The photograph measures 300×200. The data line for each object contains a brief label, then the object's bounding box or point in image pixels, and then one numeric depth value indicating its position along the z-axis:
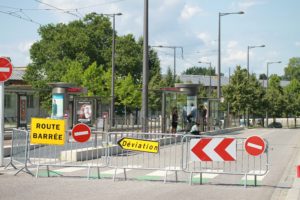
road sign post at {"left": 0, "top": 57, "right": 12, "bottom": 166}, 15.38
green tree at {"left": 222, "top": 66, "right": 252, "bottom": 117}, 65.06
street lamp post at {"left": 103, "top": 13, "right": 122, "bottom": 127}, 42.59
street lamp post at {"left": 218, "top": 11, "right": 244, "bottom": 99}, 44.34
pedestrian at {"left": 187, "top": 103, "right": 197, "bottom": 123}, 31.09
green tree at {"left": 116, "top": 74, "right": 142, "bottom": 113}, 63.06
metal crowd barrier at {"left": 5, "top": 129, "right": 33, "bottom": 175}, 15.29
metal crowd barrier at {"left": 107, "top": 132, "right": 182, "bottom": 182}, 14.15
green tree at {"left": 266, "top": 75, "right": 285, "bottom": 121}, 77.31
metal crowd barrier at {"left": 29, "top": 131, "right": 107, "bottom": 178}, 15.56
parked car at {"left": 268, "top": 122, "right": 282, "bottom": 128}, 77.97
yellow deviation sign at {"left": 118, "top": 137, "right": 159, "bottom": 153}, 13.53
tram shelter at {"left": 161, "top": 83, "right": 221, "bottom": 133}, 28.90
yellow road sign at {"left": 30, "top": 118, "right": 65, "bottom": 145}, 14.05
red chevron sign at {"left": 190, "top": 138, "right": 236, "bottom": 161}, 12.74
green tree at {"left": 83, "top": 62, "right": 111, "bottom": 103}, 56.00
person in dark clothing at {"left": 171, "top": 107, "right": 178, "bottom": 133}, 29.50
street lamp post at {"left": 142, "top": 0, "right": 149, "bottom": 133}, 23.80
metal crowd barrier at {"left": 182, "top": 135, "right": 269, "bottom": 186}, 12.78
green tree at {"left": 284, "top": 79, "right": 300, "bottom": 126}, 83.56
